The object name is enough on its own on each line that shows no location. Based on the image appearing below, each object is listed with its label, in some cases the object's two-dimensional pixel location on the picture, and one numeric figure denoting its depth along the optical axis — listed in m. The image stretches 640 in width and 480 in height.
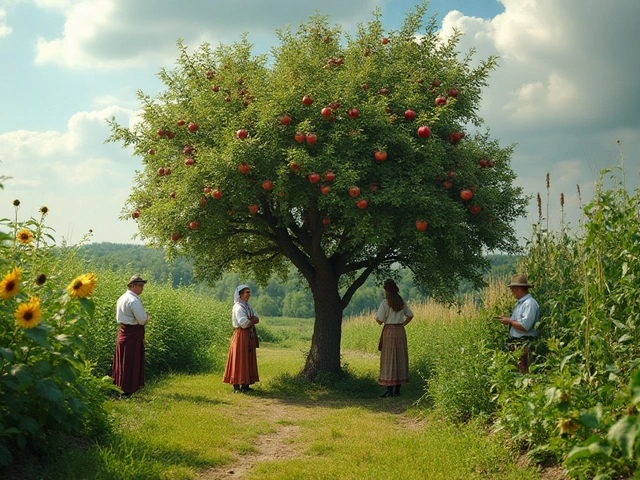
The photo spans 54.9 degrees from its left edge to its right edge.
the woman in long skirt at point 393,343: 11.23
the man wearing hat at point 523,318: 7.80
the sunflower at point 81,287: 5.41
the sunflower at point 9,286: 4.84
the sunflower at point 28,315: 4.89
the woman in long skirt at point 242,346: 11.17
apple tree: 10.28
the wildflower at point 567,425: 4.80
